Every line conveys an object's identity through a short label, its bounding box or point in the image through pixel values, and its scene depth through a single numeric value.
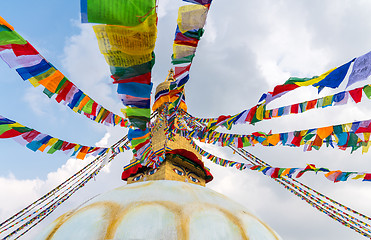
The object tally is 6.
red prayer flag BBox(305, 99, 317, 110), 4.37
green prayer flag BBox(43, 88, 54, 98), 3.90
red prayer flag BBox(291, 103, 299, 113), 4.57
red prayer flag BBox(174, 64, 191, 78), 3.61
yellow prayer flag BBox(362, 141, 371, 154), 4.51
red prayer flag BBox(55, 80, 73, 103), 3.85
